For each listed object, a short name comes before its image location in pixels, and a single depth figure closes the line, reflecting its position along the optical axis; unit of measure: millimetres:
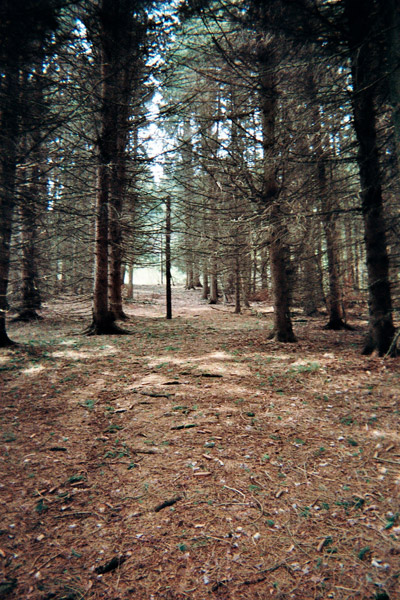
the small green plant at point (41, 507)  2547
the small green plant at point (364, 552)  2092
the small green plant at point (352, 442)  3596
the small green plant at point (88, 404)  4629
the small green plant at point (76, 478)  2971
